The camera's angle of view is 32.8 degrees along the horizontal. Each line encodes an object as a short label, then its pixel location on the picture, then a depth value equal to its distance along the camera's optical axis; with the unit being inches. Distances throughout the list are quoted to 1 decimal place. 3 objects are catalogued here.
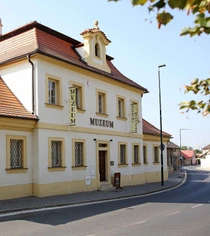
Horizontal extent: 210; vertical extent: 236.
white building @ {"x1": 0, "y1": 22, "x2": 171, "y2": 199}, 680.4
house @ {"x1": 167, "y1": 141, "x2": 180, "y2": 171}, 2053.4
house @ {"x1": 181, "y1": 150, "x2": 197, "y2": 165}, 4920.0
